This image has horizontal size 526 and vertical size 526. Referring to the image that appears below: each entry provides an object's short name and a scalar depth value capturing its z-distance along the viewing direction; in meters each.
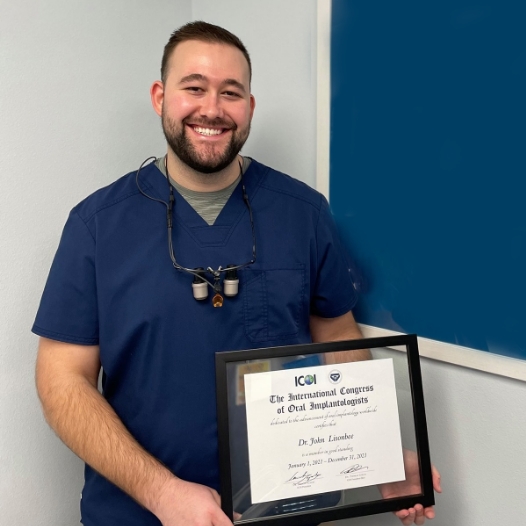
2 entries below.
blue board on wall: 1.01
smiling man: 1.07
